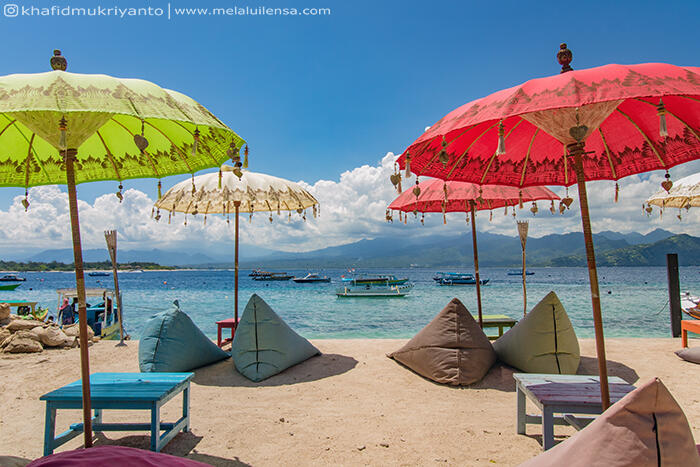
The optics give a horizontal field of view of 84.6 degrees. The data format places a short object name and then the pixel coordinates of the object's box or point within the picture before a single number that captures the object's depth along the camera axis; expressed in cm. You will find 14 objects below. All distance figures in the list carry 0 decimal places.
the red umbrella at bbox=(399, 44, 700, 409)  209
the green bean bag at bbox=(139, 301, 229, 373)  523
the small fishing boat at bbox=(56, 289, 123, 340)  1114
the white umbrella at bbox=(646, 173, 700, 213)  690
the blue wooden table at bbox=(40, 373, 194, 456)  298
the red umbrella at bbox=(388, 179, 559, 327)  651
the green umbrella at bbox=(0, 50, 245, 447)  204
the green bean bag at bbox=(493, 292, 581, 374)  495
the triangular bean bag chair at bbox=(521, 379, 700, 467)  111
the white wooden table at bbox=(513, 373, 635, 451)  284
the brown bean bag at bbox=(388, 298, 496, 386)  487
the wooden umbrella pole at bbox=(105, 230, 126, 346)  916
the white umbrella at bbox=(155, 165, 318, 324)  616
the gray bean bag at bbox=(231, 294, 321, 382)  534
